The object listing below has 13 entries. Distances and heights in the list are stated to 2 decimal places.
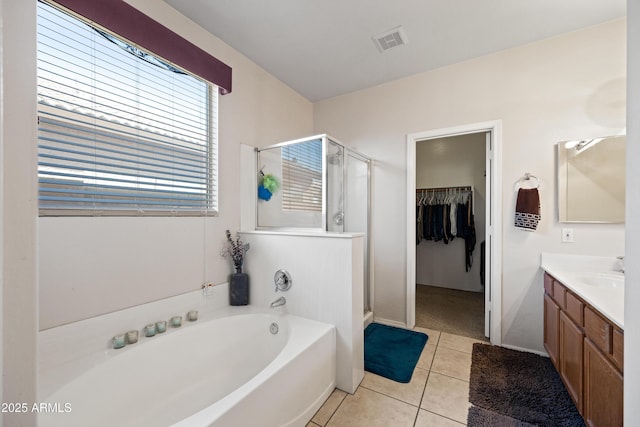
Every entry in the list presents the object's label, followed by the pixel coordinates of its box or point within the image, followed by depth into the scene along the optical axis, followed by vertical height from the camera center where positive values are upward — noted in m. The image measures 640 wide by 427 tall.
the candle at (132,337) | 1.53 -0.76
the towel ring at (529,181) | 2.16 +0.29
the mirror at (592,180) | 1.91 +0.27
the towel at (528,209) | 2.12 +0.04
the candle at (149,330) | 1.62 -0.76
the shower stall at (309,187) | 2.18 +0.25
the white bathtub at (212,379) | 1.17 -0.93
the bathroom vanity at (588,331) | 1.11 -0.64
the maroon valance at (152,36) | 1.37 +1.11
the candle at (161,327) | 1.66 -0.75
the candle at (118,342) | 1.48 -0.76
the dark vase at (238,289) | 2.16 -0.66
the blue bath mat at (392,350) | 1.98 -1.23
